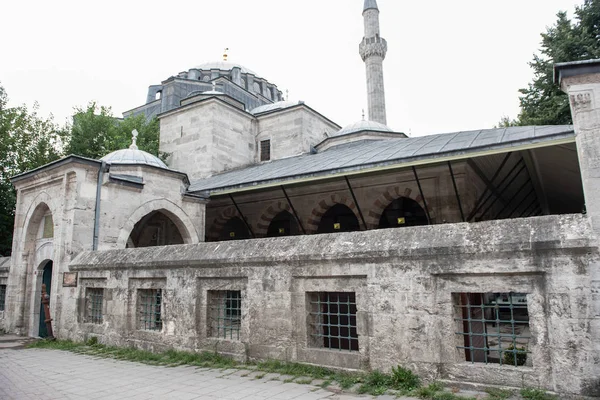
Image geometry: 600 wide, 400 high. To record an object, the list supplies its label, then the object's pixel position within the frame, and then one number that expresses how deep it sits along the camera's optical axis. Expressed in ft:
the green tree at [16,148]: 53.47
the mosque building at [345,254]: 12.50
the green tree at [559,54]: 45.91
